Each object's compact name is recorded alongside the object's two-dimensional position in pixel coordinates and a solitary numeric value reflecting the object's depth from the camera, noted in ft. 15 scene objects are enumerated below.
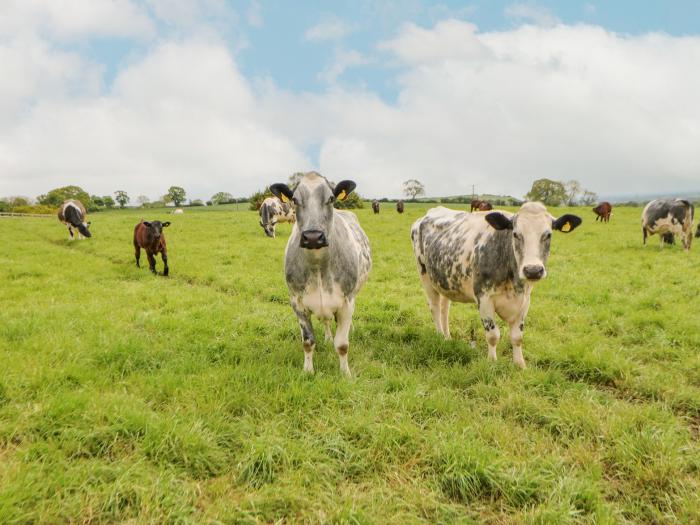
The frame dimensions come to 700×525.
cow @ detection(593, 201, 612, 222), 113.50
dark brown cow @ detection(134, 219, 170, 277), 39.04
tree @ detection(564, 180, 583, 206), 304.83
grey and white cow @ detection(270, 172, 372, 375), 14.82
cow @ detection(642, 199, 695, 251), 50.27
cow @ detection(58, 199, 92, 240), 64.64
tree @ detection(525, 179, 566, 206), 250.41
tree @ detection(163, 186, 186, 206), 371.60
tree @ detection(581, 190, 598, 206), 302.12
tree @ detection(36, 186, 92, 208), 310.65
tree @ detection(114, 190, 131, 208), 368.68
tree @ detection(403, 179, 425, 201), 388.57
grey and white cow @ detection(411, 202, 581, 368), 15.49
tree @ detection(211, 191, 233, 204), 292.90
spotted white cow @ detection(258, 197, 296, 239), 70.77
